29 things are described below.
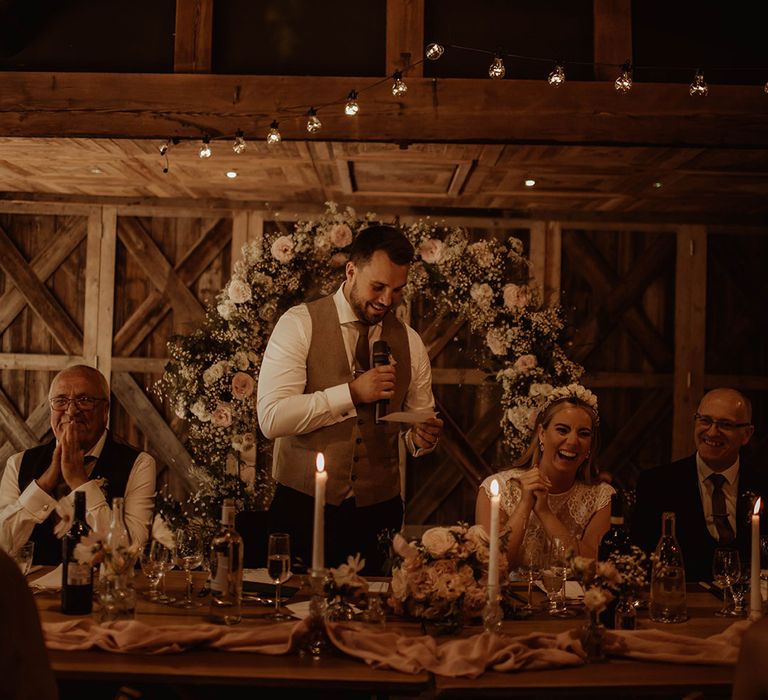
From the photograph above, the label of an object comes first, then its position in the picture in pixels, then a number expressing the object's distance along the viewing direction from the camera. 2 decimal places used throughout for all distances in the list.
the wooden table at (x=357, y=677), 1.86
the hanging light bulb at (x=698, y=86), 3.72
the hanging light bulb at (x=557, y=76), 3.64
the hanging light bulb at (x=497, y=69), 3.63
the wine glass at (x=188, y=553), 2.46
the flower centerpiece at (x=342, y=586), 2.13
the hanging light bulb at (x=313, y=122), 4.00
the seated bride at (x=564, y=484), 3.17
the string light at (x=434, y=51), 3.69
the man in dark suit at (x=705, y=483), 3.59
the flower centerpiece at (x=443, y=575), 2.23
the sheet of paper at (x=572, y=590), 2.62
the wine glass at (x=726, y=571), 2.51
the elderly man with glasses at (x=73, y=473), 3.09
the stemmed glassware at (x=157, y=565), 2.45
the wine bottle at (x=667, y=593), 2.40
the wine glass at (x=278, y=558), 2.24
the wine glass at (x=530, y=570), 2.52
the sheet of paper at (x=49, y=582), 2.49
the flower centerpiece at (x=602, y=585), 2.06
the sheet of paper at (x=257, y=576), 2.57
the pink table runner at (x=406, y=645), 1.96
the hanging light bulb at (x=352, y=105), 3.96
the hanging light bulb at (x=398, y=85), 3.94
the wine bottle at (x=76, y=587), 2.27
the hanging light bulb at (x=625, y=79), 3.77
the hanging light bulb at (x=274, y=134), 4.07
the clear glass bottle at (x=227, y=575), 2.22
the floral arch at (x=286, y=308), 5.33
